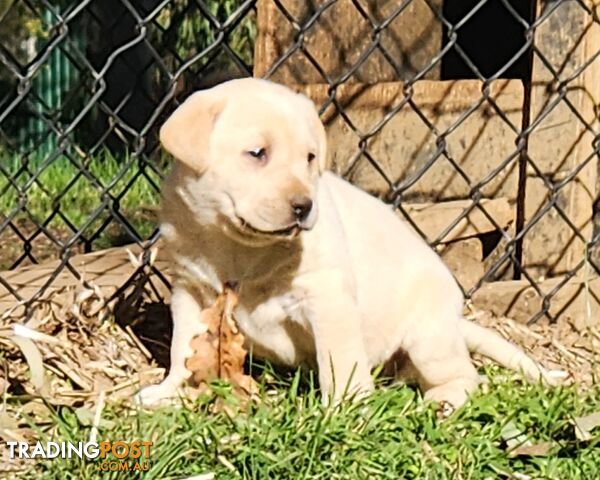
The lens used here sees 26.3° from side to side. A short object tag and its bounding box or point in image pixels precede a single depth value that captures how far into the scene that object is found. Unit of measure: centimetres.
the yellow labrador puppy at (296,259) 258
